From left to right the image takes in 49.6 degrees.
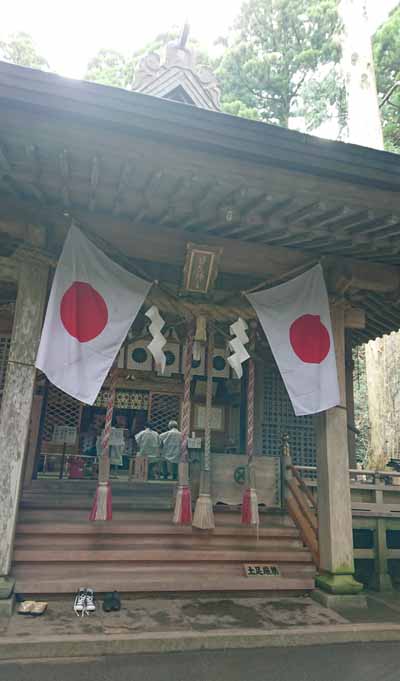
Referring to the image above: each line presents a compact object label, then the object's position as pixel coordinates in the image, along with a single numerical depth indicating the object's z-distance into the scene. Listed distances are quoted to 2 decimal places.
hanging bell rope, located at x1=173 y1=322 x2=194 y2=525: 5.54
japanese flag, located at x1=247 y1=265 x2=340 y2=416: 5.62
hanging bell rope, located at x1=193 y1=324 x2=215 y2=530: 5.55
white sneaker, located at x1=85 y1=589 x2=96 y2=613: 4.35
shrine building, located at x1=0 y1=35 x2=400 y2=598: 4.03
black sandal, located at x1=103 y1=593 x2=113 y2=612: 4.46
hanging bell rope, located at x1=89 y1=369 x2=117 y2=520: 5.25
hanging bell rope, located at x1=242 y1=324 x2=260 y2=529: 5.70
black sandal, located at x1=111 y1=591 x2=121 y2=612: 4.49
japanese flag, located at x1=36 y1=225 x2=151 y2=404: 4.71
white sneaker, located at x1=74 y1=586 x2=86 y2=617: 4.31
